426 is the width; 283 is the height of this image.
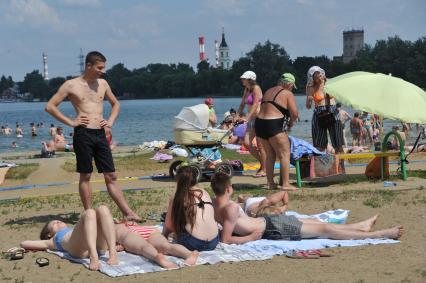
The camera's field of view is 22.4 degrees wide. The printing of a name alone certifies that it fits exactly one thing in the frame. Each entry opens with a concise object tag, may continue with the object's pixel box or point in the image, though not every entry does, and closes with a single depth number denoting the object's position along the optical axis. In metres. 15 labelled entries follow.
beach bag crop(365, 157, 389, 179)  16.04
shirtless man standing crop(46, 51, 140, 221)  11.36
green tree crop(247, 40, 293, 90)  171.50
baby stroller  17.44
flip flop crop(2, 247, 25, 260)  9.57
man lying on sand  9.99
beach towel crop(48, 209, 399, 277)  8.85
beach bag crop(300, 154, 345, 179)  15.43
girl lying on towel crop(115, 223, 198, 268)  9.06
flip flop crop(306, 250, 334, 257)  9.41
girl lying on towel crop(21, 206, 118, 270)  9.03
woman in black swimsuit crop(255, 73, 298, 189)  14.42
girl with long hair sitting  9.40
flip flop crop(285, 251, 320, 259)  9.30
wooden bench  15.26
